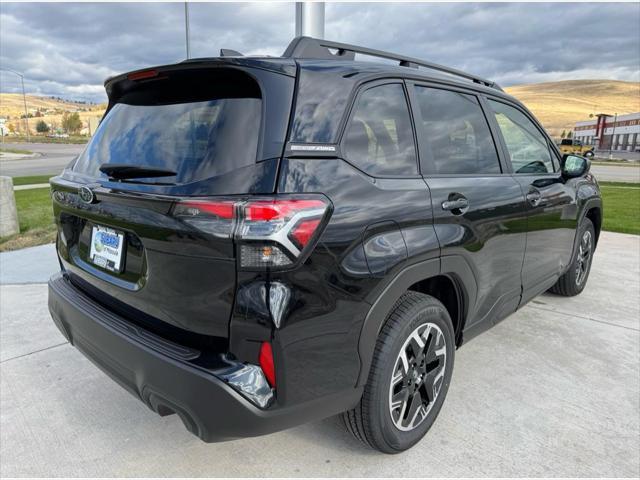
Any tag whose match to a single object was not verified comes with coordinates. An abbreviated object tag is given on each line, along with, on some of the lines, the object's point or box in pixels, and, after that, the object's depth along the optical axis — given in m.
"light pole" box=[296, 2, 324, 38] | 5.67
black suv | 1.66
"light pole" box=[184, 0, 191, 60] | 8.76
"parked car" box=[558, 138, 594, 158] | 39.78
